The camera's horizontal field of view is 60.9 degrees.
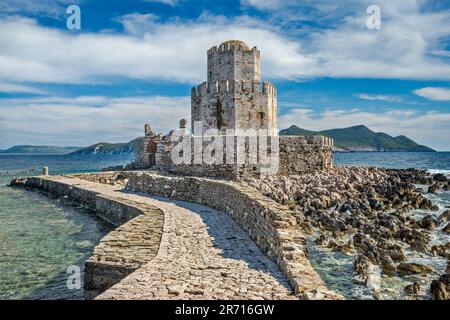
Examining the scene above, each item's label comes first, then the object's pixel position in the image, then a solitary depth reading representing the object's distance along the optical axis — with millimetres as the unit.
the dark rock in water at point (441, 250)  9838
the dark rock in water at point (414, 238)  10398
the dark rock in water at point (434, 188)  24272
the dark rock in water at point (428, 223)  13070
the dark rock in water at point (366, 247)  9094
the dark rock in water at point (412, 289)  7223
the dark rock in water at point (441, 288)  6867
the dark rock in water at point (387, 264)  8531
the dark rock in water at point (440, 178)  31923
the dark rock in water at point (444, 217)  13992
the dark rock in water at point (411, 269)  8373
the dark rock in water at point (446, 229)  12477
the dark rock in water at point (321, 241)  10584
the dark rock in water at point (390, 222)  12470
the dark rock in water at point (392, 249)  9317
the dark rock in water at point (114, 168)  36672
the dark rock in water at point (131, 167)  31462
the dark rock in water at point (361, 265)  8095
